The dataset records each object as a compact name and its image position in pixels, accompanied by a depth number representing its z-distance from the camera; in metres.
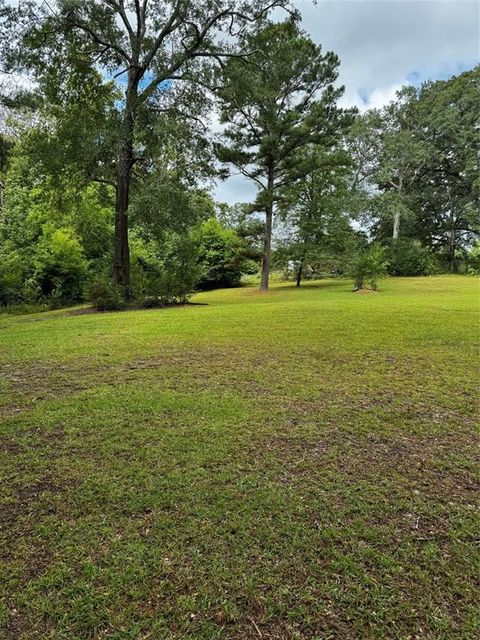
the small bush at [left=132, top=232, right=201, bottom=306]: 11.01
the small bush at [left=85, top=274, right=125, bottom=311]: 10.01
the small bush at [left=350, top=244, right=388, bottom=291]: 14.70
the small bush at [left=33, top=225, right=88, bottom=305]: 12.73
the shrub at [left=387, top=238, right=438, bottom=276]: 24.22
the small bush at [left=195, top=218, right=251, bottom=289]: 20.47
